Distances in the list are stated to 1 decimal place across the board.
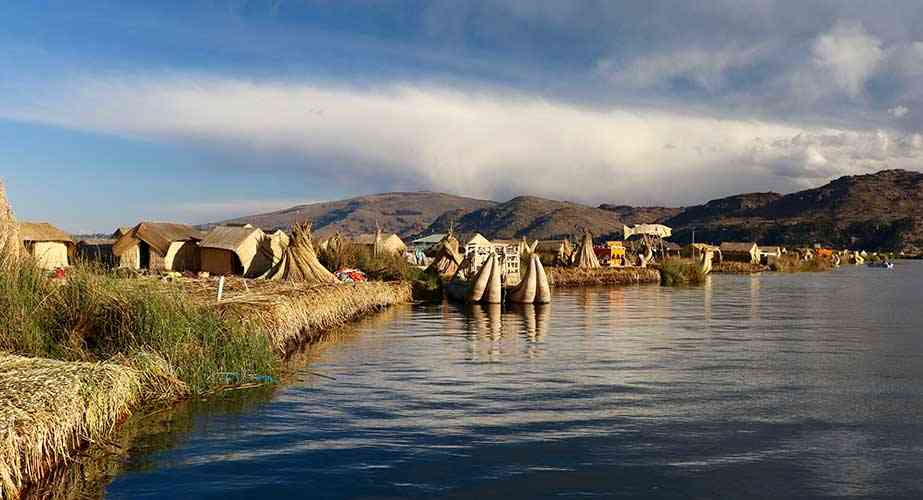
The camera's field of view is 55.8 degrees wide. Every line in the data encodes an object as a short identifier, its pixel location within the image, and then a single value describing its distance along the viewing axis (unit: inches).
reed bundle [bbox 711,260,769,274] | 3496.6
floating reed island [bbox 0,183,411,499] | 344.8
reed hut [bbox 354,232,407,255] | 2145.2
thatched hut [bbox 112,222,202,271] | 1437.0
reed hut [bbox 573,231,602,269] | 2374.5
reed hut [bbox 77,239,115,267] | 1467.8
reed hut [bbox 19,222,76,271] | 1249.1
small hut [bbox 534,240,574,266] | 2534.4
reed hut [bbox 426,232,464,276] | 1752.0
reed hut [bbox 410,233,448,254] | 3154.5
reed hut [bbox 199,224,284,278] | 1365.7
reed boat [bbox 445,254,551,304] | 1439.5
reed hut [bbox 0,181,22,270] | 552.3
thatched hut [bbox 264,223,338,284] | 1149.1
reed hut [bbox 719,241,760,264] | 3998.5
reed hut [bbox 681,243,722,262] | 3630.2
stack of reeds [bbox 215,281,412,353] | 687.1
